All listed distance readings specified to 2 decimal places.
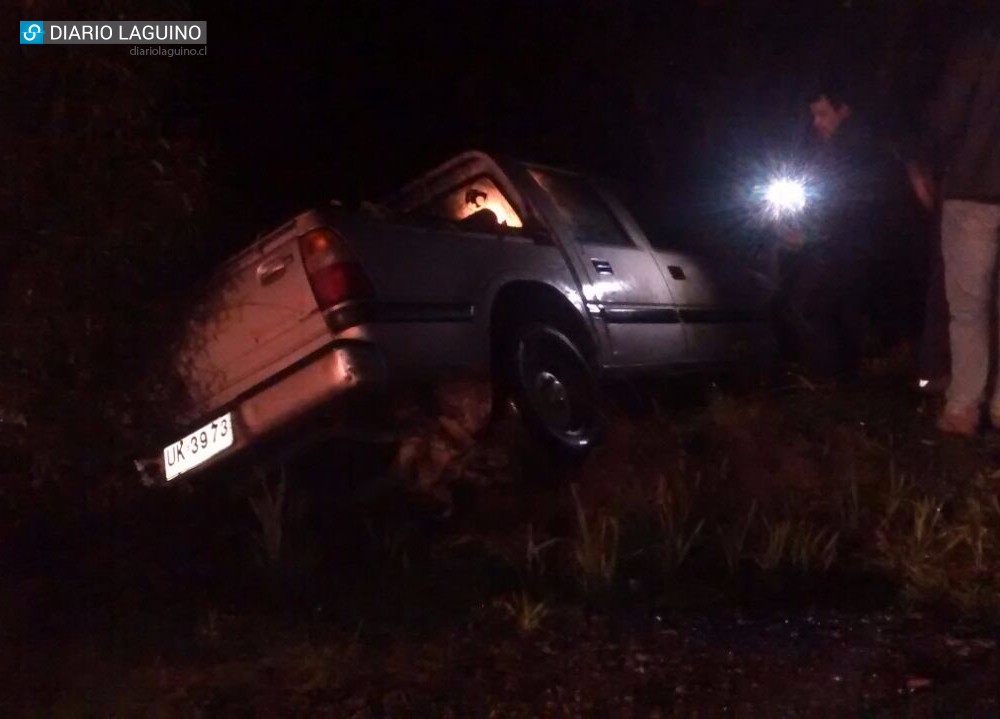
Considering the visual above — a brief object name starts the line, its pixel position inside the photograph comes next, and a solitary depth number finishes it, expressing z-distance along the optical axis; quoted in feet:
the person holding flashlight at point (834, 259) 24.81
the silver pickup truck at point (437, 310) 16.70
